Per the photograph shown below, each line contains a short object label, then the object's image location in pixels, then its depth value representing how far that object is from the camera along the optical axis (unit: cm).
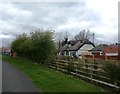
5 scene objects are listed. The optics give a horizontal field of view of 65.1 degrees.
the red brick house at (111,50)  2548
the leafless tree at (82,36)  4046
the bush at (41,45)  1196
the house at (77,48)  3105
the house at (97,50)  2881
